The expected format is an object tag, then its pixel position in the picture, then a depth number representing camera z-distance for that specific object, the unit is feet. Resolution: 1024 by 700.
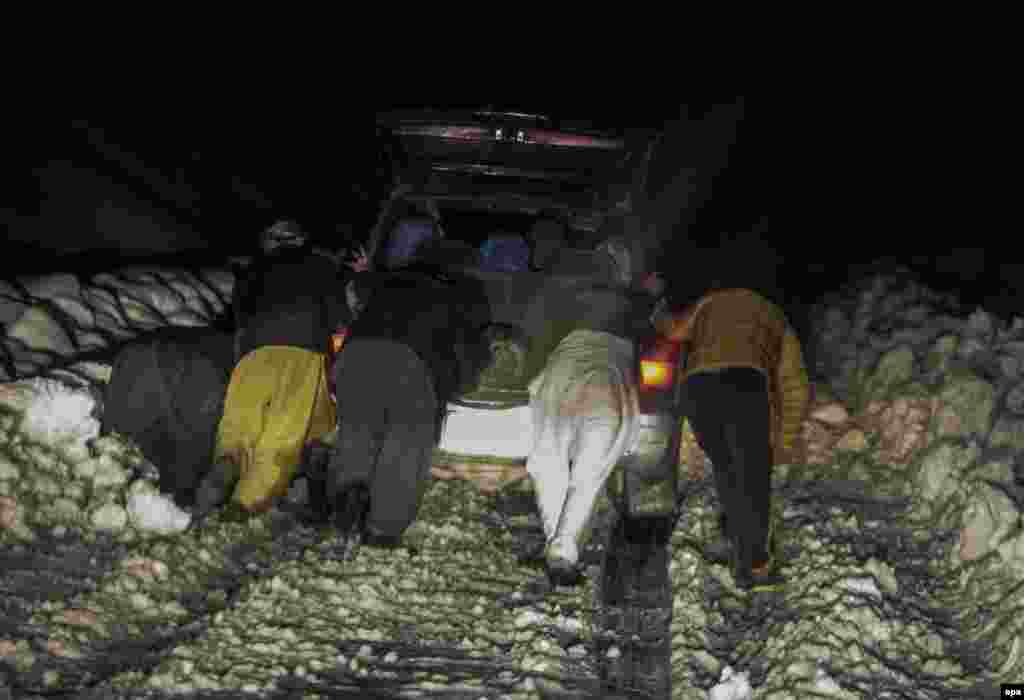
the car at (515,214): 18.57
